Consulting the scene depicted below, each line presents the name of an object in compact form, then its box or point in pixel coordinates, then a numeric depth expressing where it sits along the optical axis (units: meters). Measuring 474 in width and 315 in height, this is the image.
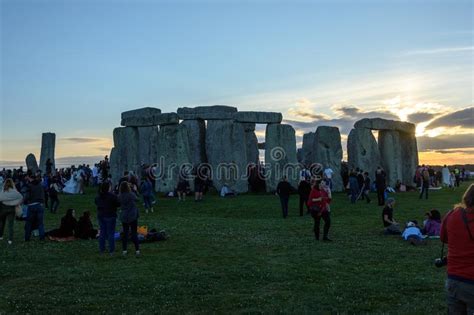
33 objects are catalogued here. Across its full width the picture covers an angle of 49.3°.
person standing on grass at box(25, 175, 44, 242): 15.62
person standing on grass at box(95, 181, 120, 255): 13.48
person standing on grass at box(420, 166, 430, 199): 27.32
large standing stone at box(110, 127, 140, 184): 34.09
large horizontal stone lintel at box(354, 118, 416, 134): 32.66
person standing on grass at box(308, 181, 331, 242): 14.98
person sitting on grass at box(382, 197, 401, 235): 16.25
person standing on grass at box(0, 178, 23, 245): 15.09
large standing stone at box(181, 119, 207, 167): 36.03
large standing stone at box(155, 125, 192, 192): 30.28
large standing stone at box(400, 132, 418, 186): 34.75
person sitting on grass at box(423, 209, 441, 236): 15.48
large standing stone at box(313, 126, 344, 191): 31.66
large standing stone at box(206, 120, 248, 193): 30.77
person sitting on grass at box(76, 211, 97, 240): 15.97
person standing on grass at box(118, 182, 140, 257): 13.24
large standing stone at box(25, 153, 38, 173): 40.02
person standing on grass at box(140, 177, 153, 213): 23.12
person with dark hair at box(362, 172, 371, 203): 26.48
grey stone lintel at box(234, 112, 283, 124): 31.69
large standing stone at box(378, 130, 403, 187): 33.25
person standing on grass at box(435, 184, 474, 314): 5.88
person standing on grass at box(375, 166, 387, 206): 24.77
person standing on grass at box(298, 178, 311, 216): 21.75
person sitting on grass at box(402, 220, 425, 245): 14.34
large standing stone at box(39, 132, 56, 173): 41.12
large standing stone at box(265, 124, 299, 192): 30.56
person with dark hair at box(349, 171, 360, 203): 25.49
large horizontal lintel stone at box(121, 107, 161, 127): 33.34
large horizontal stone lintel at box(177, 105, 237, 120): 35.41
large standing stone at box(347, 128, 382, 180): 32.31
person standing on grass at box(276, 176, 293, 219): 21.47
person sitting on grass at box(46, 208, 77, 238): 15.84
